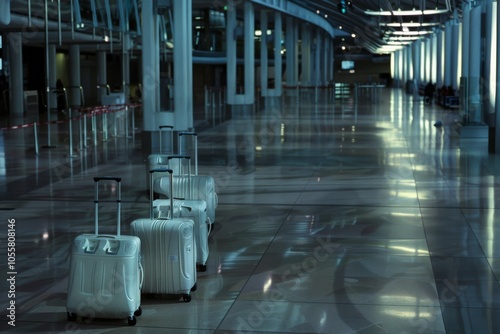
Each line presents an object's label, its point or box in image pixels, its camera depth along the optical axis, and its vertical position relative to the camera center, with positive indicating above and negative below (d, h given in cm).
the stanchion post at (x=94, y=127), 2236 -70
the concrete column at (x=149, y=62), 2062 +95
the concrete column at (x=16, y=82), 3634 +88
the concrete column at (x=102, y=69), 4809 +182
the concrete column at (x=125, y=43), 2864 +204
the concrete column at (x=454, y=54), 4159 +215
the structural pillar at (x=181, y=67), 2127 +84
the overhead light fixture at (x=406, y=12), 3233 +339
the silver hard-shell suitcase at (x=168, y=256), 720 -132
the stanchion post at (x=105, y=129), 2358 -78
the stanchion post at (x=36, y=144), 1985 -98
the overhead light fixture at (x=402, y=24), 4056 +359
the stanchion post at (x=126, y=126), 2412 -72
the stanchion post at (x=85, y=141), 2112 -99
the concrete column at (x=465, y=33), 2872 +218
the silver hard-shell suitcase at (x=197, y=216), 829 -114
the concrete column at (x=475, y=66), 2356 +91
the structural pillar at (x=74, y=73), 4412 +150
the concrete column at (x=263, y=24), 4898 +439
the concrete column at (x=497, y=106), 1955 -23
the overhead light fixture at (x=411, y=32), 4766 +374
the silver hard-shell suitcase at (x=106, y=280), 654 -138
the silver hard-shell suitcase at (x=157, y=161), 1298 -93
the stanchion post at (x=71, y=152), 1895 -113
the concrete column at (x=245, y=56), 4031 +212
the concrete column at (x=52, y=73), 4156 +141
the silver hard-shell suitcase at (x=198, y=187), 1000 -103
